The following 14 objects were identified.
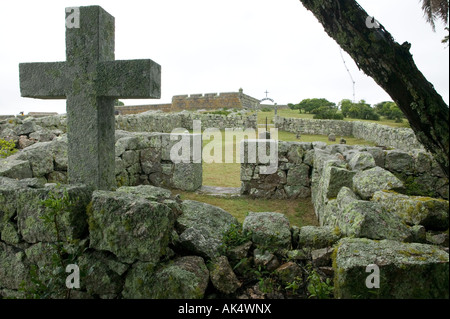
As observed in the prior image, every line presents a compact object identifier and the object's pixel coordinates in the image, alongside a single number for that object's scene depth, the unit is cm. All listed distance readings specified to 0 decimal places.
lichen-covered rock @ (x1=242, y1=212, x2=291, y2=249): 257
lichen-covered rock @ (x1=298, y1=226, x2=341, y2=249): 262
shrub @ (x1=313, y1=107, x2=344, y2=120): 2295
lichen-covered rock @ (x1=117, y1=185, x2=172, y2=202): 301
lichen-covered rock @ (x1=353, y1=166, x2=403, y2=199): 367
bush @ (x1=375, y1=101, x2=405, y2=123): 2148
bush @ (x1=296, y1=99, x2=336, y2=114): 3309
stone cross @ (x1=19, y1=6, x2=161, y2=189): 266
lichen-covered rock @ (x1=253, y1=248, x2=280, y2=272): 237
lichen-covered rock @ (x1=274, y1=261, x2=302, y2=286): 226
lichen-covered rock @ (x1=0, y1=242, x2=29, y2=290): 261
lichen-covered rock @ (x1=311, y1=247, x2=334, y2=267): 240
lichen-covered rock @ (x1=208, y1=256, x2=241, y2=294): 220
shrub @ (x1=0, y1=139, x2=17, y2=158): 530
